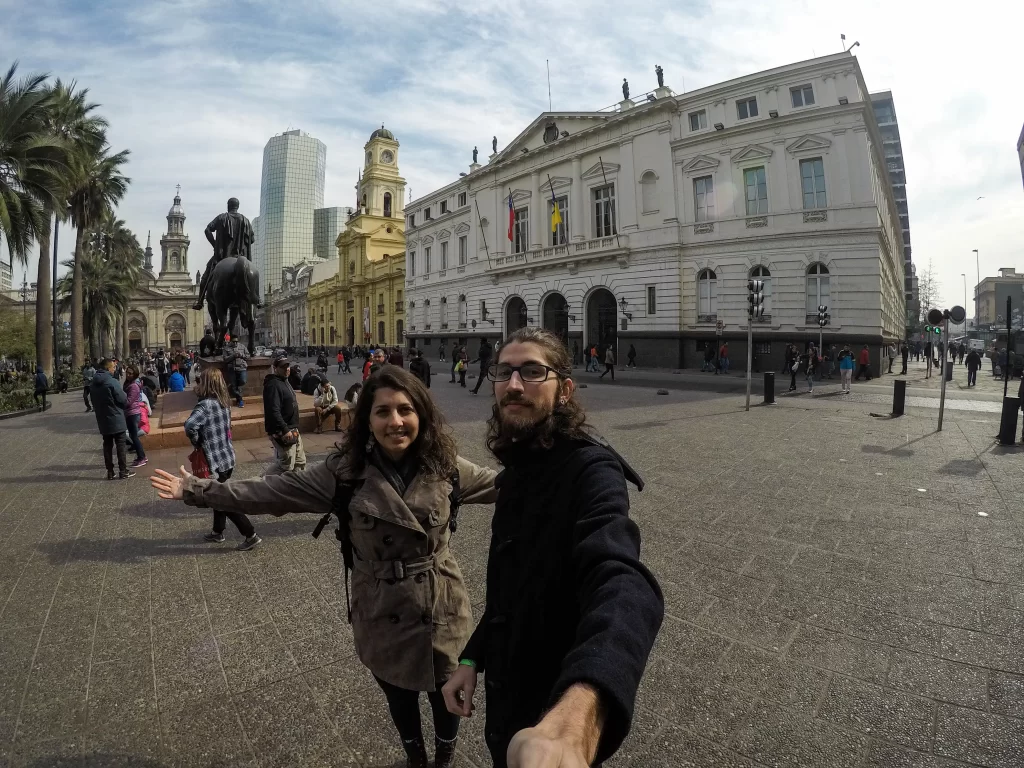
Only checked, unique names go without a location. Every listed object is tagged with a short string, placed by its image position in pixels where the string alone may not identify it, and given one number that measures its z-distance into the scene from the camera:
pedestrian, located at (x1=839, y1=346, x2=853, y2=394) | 17.12
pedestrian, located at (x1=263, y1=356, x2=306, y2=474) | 5.41
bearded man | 0.95
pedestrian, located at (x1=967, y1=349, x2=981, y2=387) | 20.50
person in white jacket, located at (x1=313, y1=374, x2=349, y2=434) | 8.78
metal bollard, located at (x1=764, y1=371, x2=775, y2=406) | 14.42
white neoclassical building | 23.16
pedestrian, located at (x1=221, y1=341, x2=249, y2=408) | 11.21
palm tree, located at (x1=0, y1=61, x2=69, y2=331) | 14.57
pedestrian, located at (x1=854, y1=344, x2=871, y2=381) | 22.08
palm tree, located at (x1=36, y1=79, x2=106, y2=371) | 16.81
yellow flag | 31.24
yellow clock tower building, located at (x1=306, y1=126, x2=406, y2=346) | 62.25
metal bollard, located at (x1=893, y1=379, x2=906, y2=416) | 12.10
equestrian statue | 11.73
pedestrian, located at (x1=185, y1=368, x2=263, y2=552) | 4.75
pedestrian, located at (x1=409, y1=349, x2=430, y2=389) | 13.05
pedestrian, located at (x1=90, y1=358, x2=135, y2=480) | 7.21
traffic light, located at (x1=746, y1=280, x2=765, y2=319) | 14.16
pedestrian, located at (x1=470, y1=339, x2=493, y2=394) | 17.44
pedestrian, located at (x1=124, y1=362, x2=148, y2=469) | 8.09
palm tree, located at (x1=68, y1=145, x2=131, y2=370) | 24.77
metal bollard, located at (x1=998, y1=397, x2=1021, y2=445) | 9.07
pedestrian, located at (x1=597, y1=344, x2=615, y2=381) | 21.88
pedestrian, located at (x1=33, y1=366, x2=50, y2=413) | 16.02
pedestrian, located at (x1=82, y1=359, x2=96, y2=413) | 14.46
